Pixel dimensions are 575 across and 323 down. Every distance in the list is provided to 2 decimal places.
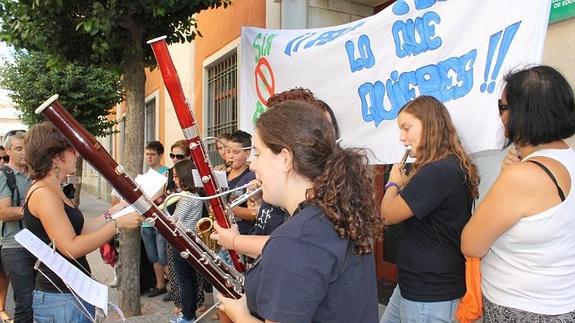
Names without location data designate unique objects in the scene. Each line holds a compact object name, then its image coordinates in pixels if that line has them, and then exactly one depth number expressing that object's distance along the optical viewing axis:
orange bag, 1.87
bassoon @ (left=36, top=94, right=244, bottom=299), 1.82
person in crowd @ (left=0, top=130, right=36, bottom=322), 3.36
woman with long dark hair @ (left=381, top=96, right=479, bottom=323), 2.02
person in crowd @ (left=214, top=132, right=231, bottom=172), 3.60
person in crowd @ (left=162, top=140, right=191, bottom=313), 4.37
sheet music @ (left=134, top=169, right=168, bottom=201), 2.39
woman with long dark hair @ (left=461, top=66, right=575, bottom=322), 1.63
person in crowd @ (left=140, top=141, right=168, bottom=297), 5.16
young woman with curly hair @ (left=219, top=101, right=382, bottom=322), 1.08
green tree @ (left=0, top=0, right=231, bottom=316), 3.73
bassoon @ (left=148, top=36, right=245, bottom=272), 2.16
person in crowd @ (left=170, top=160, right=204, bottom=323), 4.11
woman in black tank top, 2.20
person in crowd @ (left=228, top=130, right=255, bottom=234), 3.18
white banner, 2.33
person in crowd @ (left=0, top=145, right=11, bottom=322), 4.57
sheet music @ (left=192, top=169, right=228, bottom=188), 2.29
